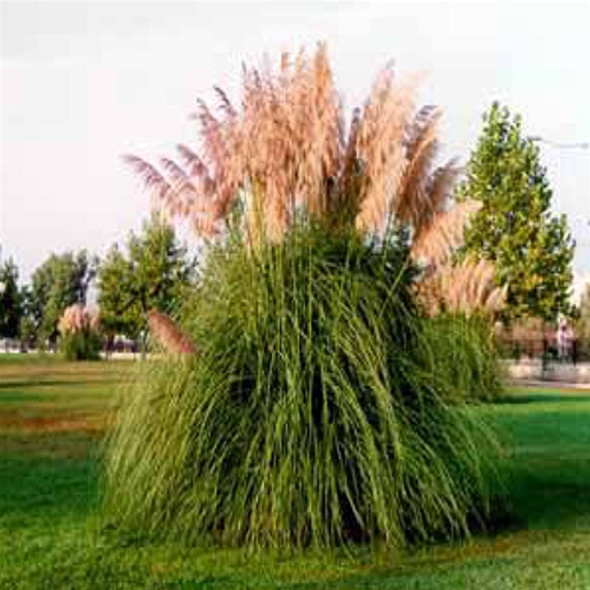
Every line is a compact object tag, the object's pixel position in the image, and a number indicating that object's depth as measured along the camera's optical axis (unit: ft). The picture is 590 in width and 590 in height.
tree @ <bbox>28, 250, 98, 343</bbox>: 280.92
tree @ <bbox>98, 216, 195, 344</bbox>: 159.57
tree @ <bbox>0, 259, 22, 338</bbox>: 241.35
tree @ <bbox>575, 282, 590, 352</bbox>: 127.24
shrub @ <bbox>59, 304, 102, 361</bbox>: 146.92
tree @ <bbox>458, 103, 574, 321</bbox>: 106.11
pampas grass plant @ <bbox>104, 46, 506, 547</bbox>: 18.39
